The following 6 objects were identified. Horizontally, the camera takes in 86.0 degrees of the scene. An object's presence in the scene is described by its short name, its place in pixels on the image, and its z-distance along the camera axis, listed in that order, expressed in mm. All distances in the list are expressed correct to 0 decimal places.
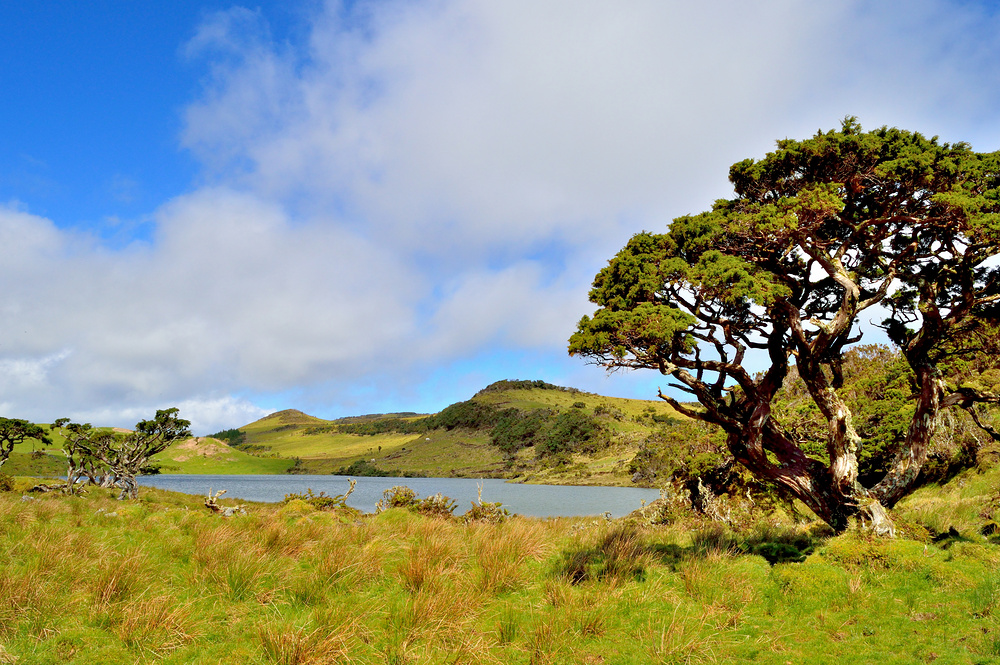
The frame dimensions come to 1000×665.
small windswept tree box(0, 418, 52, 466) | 37000
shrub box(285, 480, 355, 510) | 22903
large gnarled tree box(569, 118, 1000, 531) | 11227
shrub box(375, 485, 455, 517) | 23359
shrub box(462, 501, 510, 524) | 20141
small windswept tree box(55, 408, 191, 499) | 34759
